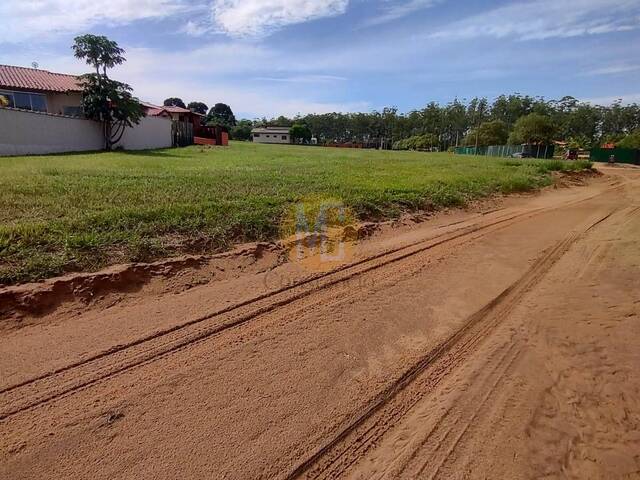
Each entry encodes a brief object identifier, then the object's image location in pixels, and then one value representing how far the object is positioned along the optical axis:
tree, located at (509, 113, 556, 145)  47.19
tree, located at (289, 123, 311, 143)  72.62
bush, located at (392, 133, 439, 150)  71.19
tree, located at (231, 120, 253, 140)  68.82
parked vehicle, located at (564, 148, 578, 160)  42.57
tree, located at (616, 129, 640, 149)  43.69
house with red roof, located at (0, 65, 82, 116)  20.52
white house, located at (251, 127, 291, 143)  70.75
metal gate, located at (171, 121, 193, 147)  27.83
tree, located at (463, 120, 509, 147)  58.22
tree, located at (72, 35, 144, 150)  18.28
